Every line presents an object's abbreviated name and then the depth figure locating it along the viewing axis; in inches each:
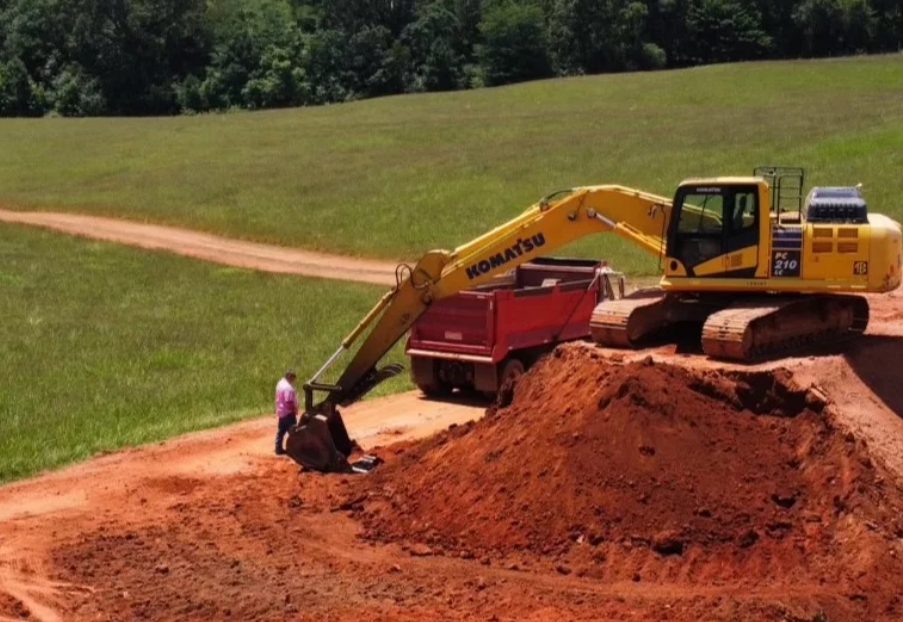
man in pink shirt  707.4
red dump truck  818.2
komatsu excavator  668.7
